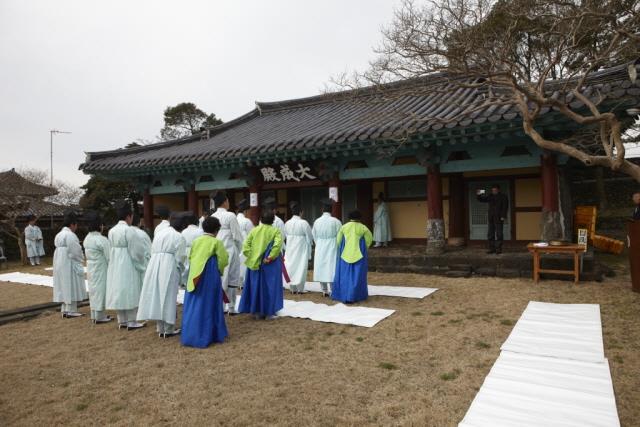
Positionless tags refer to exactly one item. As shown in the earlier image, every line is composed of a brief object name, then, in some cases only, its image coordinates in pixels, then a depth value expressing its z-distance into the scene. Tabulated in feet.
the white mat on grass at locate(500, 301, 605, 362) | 13.38
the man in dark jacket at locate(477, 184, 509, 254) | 28.94
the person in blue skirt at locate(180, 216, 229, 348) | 15.61
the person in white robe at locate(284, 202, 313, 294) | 25.29
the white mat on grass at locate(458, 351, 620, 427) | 9.35
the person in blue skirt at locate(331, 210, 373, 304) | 21.62
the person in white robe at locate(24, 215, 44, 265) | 48.62
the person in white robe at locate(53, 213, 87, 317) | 21.68
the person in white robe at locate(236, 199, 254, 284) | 26.03
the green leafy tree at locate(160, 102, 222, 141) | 109.60
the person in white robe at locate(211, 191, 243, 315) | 20.38
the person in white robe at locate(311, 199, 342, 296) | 24.18
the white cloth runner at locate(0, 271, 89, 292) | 34.47
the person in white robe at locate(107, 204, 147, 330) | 18.74
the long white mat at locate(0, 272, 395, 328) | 18.19
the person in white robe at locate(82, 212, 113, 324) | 20.13
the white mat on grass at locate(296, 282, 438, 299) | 22.84
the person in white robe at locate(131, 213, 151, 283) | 19.24
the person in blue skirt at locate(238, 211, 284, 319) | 18.69
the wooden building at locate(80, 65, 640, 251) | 26.35
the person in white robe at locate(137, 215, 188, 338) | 16.89
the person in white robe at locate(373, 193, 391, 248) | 38.29
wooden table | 22.45
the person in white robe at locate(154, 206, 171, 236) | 21.06
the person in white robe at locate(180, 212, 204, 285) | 18.52
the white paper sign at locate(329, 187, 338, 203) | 34.60
